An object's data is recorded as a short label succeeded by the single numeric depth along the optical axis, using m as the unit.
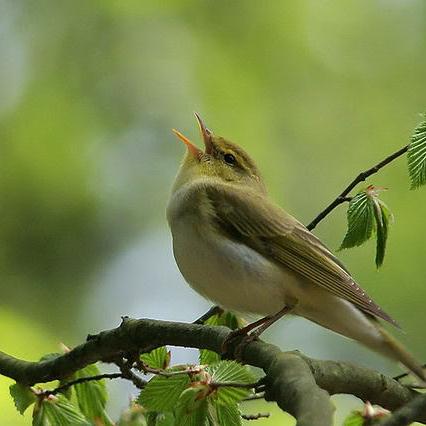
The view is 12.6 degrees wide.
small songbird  7.36
